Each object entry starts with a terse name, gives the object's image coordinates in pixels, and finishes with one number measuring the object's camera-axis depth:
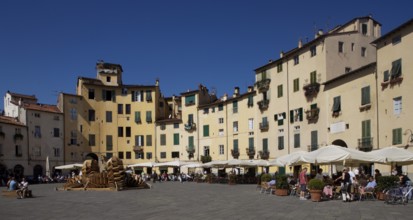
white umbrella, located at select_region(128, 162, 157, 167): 62.98
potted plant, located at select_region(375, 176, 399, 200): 22.36
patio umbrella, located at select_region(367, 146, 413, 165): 23.86
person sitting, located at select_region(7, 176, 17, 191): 31.75
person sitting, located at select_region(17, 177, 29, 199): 30.12
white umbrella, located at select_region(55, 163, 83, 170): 59.47
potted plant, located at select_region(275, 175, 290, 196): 28.52
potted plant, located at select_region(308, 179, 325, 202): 23.39
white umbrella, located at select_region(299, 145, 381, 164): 23.84
